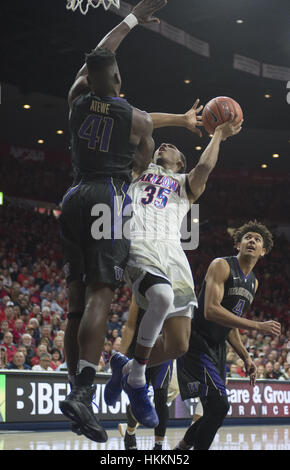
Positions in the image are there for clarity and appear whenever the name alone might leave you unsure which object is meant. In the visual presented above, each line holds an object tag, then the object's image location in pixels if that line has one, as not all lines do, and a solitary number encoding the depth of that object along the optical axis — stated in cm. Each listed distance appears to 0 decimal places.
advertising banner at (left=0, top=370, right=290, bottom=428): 941
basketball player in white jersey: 463
